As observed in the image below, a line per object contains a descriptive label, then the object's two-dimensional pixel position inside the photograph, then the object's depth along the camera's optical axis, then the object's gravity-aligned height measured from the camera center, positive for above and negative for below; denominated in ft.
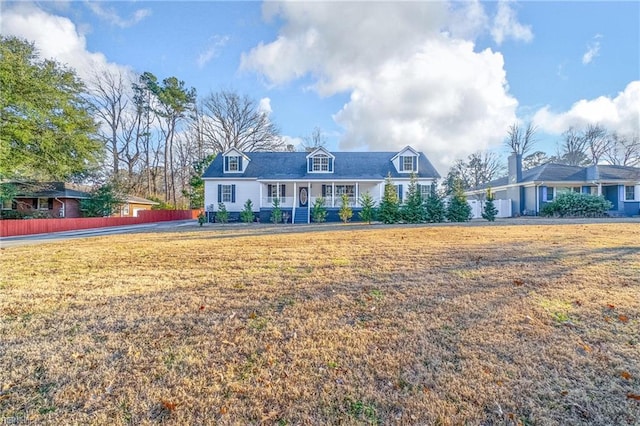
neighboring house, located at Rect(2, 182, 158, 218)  75.72 +4.43
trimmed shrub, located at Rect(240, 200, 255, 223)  66.95 +0.10
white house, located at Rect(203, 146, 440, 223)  72.13 +7.99
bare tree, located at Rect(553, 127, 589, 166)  131.85 +27.34
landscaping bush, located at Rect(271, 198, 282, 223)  67.80 +0.20
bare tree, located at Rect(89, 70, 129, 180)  105.40 +42.23
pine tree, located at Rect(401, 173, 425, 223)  57.31 +0.53
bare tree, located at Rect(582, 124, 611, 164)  125.90 +29.42
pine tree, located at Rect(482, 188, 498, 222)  59.82 +0.24
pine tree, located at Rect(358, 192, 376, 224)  57.88 +0.46
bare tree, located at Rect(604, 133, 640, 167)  123.34 +24.80
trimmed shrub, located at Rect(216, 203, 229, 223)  68.35 -0.04
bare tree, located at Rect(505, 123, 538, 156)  124.06 +30.80
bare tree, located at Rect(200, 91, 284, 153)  115.24 +35.67
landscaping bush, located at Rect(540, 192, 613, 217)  68.18 +0.84
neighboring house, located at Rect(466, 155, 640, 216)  76.79 +6.50
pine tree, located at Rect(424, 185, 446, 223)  58.80 +0.04
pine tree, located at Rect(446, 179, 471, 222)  58.80 +0.55
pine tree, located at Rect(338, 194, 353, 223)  61.36 +0.35
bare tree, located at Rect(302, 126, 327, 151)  127.85 +32.72
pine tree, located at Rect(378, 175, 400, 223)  56.77 +0.74
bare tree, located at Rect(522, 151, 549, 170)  136.41 +23.60
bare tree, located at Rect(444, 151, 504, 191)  137.18 +19.99
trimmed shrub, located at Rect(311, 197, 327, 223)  65.77 +0.25
